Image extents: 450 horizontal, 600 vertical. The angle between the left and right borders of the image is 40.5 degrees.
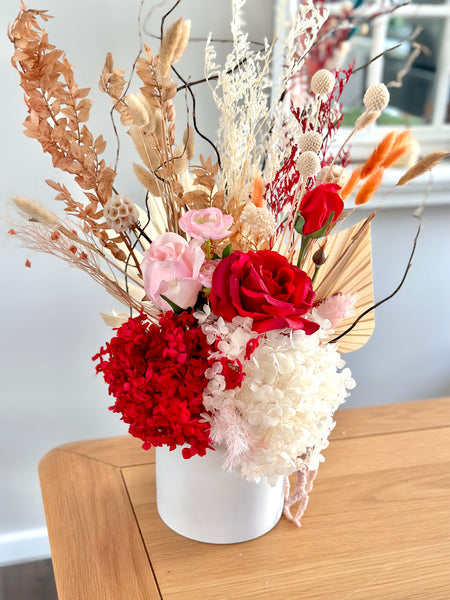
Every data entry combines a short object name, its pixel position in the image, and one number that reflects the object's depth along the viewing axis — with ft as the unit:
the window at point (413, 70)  5.07
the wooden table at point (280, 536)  2.36
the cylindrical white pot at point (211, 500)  2.39
